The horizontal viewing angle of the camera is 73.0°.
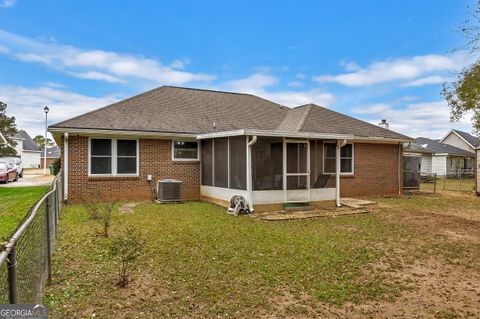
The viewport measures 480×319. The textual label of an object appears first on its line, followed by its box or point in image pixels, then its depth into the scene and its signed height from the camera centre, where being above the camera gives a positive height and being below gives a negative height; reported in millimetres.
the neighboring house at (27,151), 48212 +1833
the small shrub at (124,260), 4367 -1584
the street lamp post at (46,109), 27125 +4467
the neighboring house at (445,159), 35250 +433
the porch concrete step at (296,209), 10750 -1541
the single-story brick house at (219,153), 10797 +356
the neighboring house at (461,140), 42497 +3127
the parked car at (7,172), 20478 -671
